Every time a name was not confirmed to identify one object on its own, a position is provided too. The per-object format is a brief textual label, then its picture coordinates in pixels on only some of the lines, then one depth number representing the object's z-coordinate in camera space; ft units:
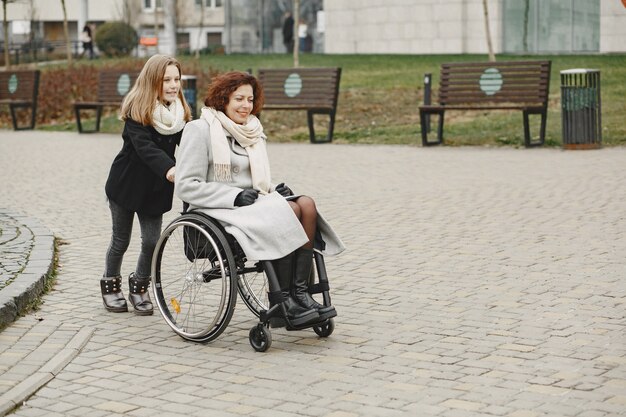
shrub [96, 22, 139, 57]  186.91
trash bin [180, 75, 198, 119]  66.23
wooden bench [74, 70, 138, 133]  72.02
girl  23.15
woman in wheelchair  20.39
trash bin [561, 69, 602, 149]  52.65
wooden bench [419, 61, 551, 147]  55.36
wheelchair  20.47
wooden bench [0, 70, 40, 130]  77.61
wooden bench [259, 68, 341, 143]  61.87
